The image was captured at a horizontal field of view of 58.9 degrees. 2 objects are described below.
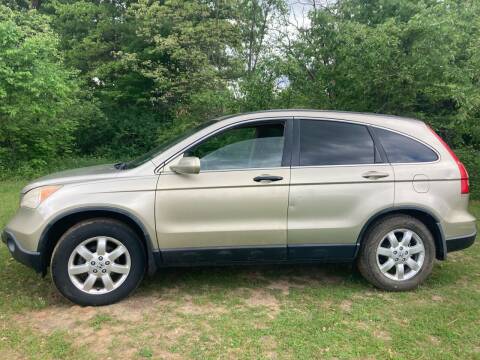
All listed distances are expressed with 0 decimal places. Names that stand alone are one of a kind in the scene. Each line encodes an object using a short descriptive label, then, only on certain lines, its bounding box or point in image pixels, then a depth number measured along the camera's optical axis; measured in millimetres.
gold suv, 3738
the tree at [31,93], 10250
